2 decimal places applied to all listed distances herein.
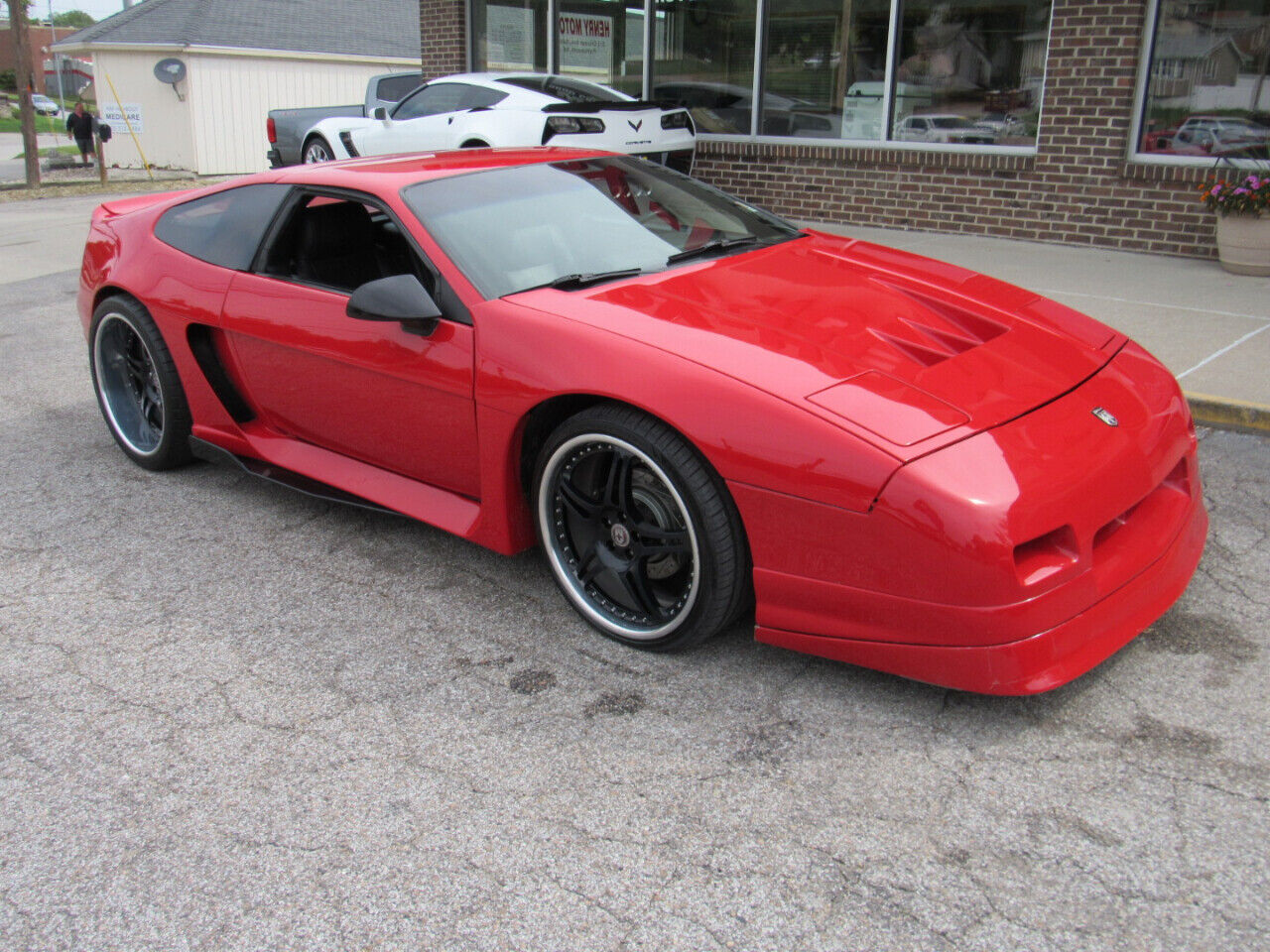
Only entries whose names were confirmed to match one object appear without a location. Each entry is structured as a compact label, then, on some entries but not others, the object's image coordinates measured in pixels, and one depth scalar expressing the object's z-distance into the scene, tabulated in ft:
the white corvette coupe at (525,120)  35.01
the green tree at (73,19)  336.96
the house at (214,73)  87.76
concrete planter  26.12
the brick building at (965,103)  28.81
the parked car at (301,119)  51.47
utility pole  67.36
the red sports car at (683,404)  8.64
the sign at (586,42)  43.80
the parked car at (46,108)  195.72
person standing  88.28
